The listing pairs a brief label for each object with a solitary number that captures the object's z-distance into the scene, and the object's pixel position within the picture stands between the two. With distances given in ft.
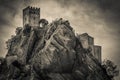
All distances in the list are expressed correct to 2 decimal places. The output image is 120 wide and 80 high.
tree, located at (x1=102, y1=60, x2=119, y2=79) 568.65
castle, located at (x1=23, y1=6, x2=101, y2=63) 580.30
